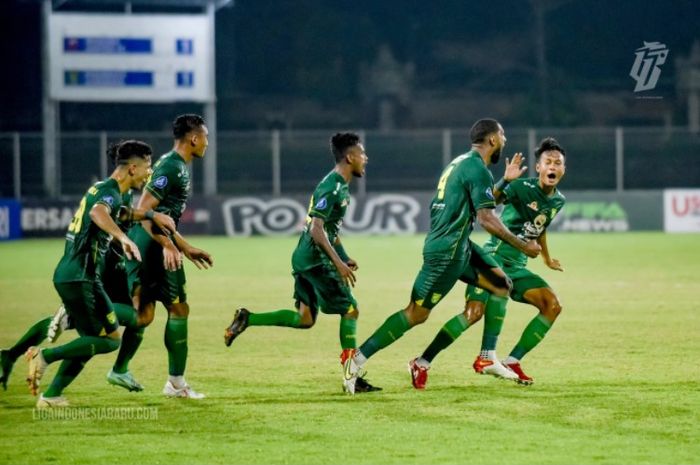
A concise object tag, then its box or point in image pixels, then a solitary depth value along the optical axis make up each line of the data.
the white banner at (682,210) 64.12
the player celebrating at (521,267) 19.98
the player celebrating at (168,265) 18.37
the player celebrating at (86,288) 17.16
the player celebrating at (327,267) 19.19
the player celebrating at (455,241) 18.53
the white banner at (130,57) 67.69
